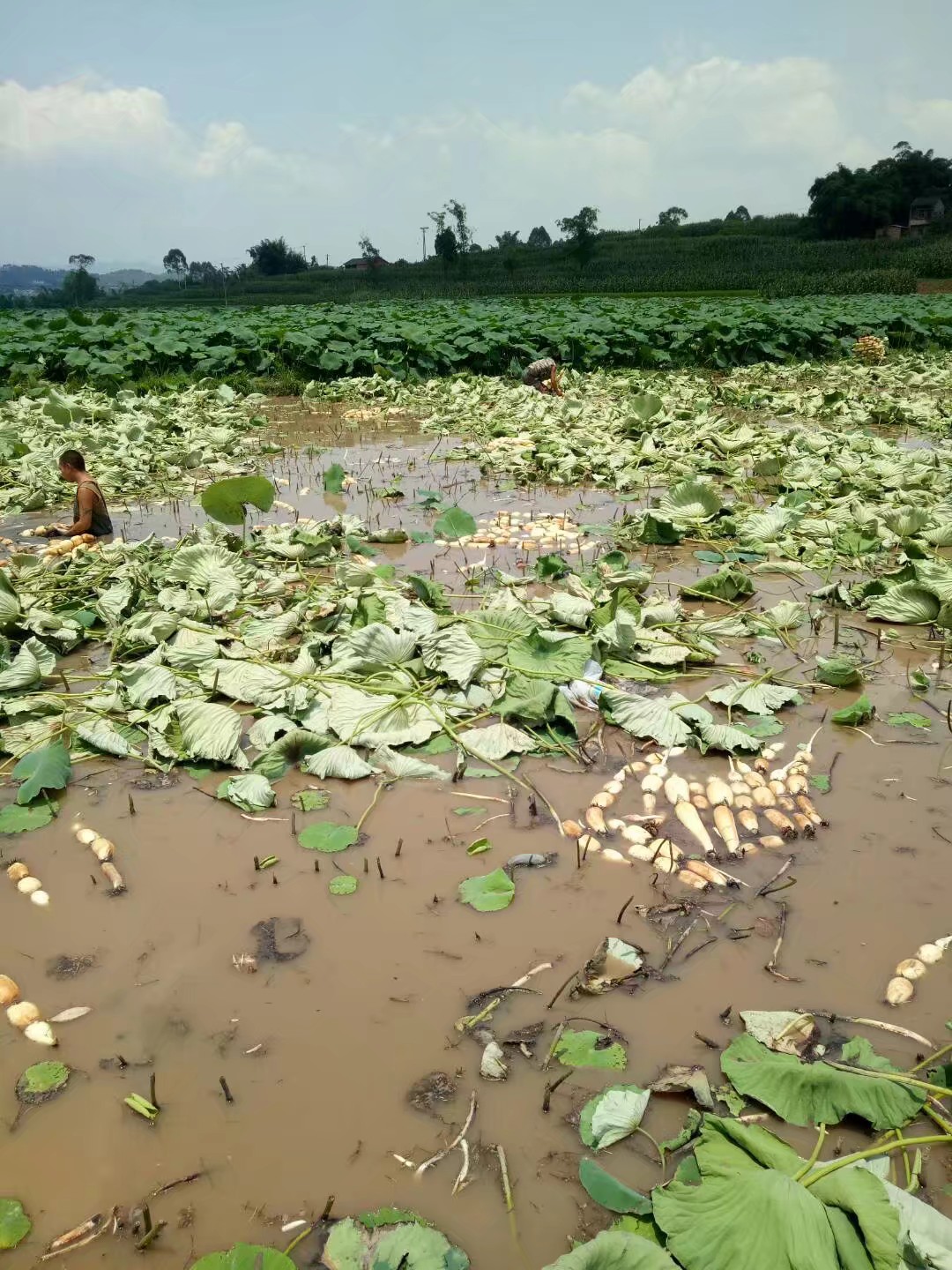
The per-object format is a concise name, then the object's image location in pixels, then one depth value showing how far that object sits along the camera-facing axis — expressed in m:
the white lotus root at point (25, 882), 2.41
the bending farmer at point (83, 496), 5.50
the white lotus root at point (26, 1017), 1.97
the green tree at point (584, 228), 54.29
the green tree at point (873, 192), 55.09
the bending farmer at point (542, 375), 11.88
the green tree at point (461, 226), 64.95
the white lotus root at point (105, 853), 2.47
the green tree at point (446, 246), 61.47
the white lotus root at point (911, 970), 2.04
